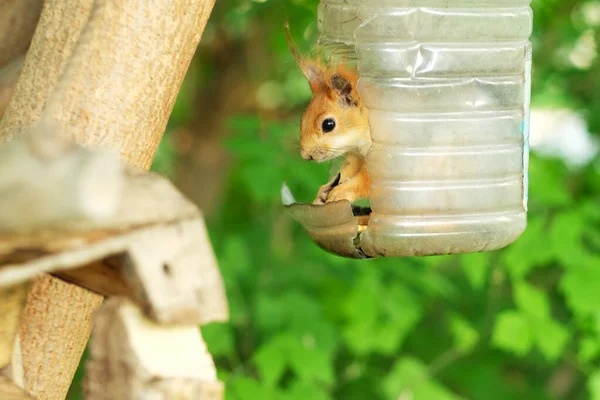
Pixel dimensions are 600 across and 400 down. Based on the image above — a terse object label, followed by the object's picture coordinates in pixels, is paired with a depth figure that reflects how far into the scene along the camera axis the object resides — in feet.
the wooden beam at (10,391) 7.27
